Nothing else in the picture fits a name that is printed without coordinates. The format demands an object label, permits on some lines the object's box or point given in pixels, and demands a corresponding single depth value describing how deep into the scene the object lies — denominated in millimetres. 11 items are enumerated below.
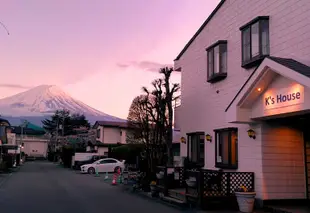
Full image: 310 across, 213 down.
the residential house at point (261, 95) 9099
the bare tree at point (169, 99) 18267
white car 28658
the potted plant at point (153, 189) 13277
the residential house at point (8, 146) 32908
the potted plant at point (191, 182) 10593
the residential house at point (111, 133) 43315
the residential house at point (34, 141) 68677
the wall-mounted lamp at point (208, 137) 13288
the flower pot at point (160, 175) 13201
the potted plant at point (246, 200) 9648
